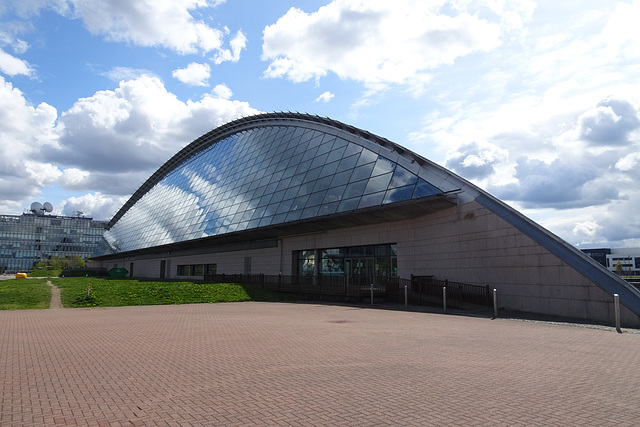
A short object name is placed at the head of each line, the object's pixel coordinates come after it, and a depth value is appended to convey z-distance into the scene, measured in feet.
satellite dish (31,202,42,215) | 499.10
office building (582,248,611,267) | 334.03
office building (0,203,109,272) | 463.01
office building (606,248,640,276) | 316.74
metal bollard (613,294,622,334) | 39.55
